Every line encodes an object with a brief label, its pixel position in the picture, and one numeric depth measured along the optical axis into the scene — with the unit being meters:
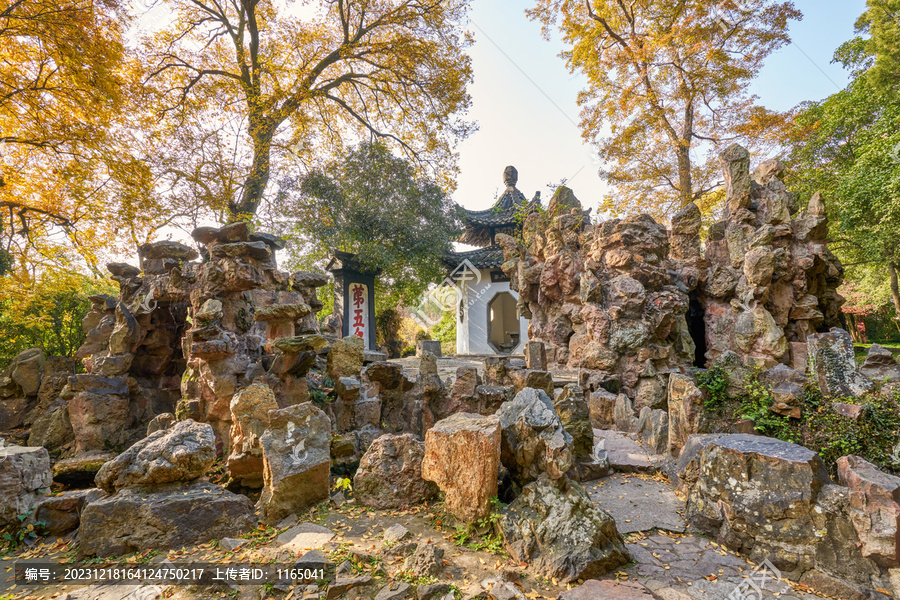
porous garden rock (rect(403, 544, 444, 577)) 2.83
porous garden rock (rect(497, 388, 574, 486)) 3.47
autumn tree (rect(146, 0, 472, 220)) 10.39
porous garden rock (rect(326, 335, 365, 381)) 6.21
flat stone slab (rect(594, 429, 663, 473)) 5.07
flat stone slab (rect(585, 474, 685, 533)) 3.73
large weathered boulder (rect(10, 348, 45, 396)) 6.41
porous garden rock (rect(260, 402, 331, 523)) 3.84
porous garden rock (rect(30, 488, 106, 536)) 3.94
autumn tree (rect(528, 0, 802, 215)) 13.08
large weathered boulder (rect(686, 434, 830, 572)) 3.02
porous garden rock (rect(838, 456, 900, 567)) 2.70
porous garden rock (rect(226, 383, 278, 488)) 4.27
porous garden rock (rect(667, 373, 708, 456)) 5.12
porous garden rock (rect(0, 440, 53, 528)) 3.81
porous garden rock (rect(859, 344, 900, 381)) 7.54
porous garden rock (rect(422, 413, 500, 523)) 3.44
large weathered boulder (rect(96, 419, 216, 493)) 3.69
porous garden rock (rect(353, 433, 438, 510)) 4.05
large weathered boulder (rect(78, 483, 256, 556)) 3.46
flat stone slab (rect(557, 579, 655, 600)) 2.60
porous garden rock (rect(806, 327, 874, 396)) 5.16
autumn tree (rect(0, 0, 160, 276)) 7.54
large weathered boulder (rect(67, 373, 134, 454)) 5.73
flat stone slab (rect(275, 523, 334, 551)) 3.32
